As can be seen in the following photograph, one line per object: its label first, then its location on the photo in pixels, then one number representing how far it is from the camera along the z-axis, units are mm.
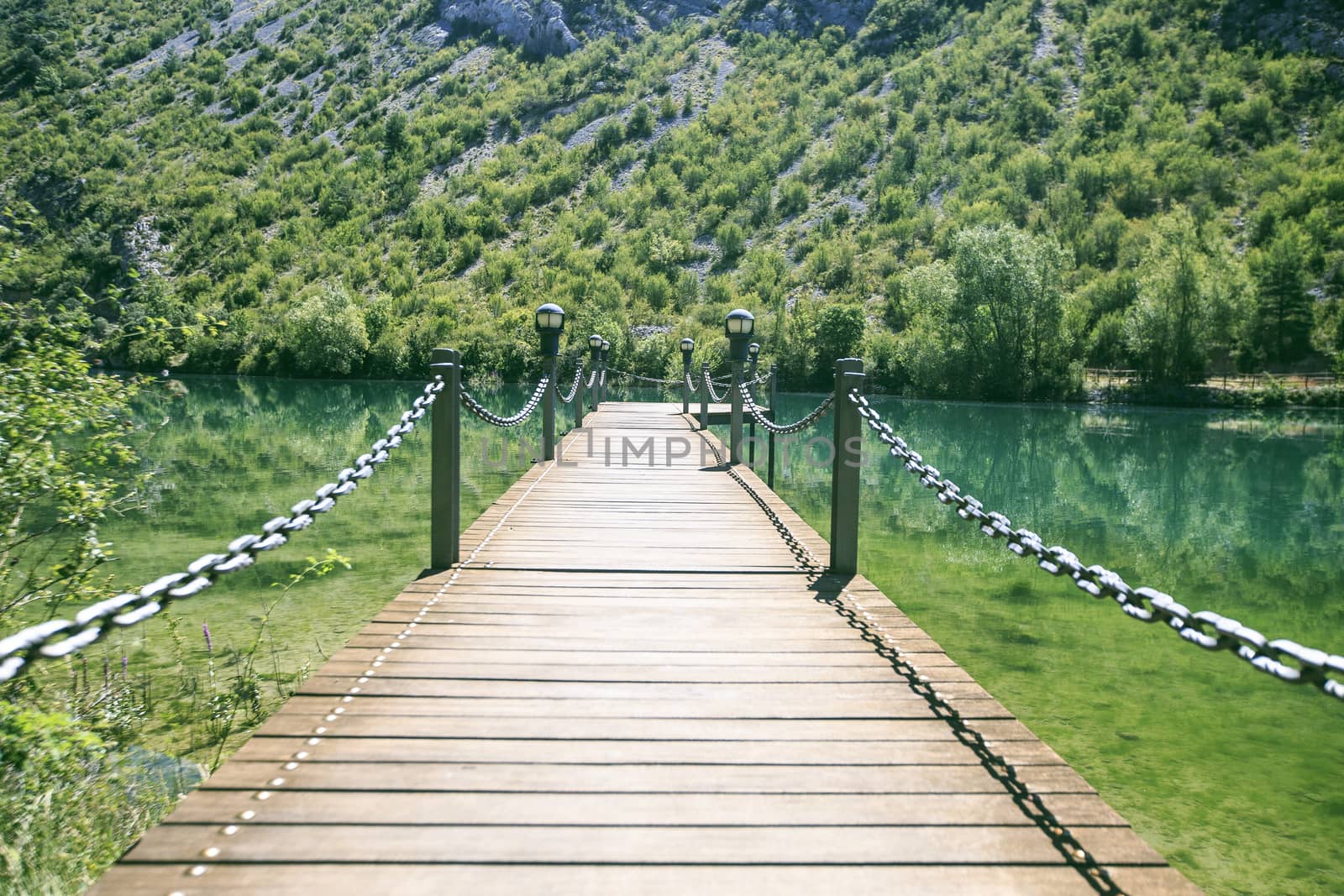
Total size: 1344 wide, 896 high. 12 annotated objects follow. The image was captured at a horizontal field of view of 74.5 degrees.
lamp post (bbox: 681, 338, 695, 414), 17094
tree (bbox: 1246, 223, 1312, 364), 40156
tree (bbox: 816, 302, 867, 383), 42125
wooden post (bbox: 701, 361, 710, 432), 14148
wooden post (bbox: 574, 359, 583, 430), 14288
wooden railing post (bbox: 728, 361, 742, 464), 10055
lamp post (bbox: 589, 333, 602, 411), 16188
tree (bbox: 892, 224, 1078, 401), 35969
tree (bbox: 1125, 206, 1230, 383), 35250
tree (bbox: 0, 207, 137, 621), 4621
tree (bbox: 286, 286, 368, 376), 43844
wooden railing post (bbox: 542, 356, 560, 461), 10156
